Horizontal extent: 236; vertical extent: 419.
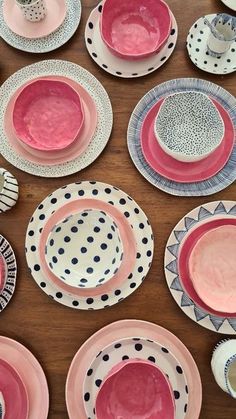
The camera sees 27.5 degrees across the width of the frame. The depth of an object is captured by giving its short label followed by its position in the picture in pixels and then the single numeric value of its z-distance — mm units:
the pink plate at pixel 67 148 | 1080
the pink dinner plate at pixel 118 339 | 976
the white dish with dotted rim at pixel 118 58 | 1134
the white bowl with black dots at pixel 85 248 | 1003
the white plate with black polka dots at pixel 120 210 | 1004
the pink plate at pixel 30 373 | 982
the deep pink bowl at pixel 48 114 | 1086
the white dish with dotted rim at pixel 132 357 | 966
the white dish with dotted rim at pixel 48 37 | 1158
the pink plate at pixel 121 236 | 1005
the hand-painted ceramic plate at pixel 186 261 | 993
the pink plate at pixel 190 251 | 998
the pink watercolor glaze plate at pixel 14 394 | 963
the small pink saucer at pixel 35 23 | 1163
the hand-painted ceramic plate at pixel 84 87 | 1078
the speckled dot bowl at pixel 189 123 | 1068
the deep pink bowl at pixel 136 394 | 941
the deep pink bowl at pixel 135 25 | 1137
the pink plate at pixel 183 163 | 1061
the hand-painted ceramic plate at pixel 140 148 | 1058
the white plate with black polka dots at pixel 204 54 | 1130
